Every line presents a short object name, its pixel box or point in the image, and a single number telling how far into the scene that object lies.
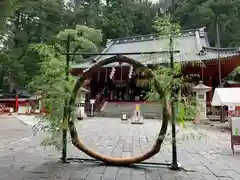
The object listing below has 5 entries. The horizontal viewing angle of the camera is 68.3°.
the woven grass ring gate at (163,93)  3.13
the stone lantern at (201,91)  10.63
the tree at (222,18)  25.00
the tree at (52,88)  3.31
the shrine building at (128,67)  13.62
